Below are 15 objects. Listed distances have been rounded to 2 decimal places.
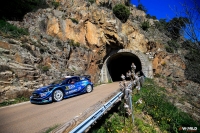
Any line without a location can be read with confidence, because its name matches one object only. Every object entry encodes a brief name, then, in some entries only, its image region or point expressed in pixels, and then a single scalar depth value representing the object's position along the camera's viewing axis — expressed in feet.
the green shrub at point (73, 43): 67.39
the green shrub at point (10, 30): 45.93
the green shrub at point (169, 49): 89.97
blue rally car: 26.86
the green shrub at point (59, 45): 59.72
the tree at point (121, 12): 95.81
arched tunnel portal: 82.33
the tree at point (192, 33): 20.40
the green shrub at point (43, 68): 42.97
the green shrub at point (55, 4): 81.98
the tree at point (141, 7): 202.44
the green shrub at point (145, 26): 100.75
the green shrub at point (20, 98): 28.09
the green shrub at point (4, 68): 31.46
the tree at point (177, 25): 21.01
